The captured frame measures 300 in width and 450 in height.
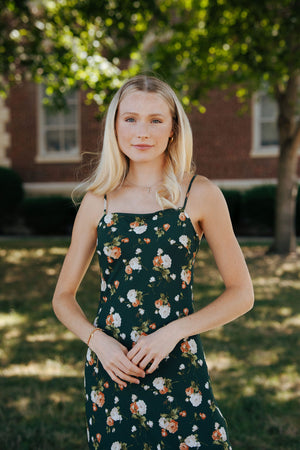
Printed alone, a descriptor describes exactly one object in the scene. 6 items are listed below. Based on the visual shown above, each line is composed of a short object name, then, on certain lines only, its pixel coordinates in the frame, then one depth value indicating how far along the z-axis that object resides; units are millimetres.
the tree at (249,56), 8322
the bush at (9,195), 15164
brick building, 14930
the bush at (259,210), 13680
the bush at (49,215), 14727
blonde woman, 1826
